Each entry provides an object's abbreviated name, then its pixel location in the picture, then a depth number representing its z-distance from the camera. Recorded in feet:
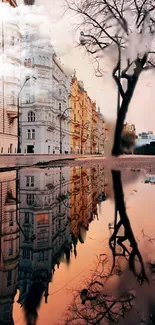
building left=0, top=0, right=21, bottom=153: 124.98
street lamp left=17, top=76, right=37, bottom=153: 132.65
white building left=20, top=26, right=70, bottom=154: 177.58
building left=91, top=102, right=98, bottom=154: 296.51
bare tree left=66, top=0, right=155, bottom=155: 51.85
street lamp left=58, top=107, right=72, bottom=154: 201.53
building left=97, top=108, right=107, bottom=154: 311.88
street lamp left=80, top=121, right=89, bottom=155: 256.36
